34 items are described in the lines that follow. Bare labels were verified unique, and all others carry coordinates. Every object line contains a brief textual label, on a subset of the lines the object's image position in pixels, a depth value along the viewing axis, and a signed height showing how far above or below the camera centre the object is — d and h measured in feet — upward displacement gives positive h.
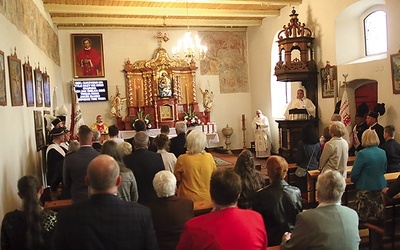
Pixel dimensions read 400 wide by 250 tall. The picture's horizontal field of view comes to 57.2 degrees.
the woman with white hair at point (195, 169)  13.25 -2.05
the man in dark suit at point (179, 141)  20.48 -1.52
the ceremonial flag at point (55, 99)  32.78 +1.86
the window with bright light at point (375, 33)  26.89 +5.35
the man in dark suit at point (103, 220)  6.38 -1.82
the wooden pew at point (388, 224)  13.91 -4.66
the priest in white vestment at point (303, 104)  31.58 +0.29
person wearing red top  6.69 -2.13
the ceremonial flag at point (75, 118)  27.51 +0.05
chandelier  30.71 +6.70
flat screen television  41.68 +3.13
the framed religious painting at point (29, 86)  20.51 +2.02
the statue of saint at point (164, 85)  42.73 +3.38
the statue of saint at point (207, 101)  44.10 +1.31
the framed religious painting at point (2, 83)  15.33 +1.66
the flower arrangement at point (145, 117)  41.14 -0.21
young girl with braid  8.31 -2.39
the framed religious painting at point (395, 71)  22.81 +1.94
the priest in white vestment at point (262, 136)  40.45 -2.96
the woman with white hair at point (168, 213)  9.59 -2.60
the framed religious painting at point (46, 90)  26.90 +2.31
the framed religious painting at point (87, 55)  41.37 +7.18
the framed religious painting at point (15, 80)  17.25 +2.06
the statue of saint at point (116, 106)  41.63 +1.20
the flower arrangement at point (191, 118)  42.12 -0.62
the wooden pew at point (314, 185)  18.35 -4.09
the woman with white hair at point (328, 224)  7.74 -2.54
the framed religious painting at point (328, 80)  29.45 +2.08
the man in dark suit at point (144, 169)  13.29 -1.96
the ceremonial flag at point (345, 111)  26.61 -0.43
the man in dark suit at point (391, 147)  16.83 -2.03
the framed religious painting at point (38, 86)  23.71 +2.32
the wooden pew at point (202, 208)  12.54 -3.27
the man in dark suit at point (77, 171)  12.49 -1.79
